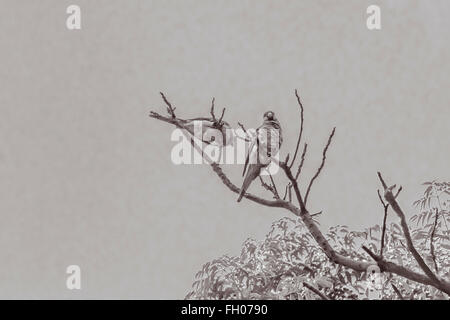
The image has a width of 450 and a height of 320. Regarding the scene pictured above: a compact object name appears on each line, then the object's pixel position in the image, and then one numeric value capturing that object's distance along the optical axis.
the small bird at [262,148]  4.43
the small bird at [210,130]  4.52
